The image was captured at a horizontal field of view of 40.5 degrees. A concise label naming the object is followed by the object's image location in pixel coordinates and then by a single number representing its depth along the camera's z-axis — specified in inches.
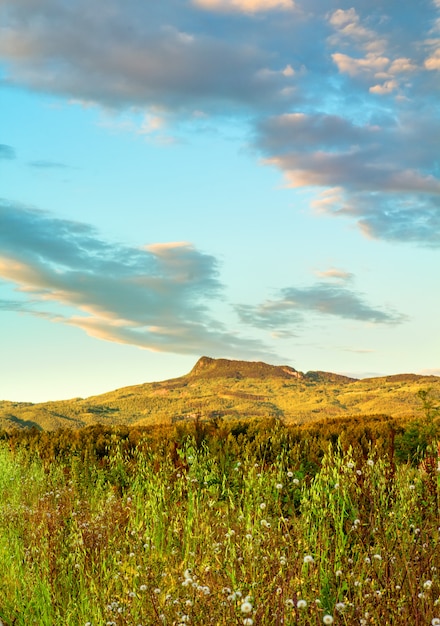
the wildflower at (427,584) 157.6
